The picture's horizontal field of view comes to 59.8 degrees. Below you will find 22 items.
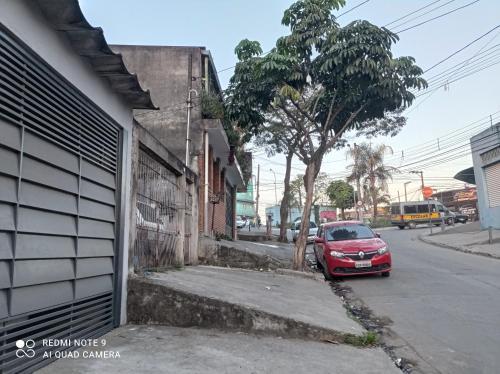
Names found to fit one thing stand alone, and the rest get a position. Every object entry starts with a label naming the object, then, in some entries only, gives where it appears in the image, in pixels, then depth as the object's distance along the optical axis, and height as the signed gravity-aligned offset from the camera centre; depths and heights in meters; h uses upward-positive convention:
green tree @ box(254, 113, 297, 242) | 20.91 +5.03
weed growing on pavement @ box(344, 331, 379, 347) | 5.07 -1.18
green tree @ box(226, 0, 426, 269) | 10.08 +4.04
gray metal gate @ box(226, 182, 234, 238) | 21.17 +1.65
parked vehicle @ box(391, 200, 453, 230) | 37.97 +2.05
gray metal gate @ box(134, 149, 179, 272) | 7.03 +0.55
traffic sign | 31.02 +3.24
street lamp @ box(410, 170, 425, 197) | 52.47 +7.46
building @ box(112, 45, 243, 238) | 13.52 +4.37
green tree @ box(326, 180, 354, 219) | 51.12 +5.33
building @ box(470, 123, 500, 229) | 22.25 +3.32
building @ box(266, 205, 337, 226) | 59.75 +4.06
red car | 10.53 -0.42
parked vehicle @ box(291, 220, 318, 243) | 29.28 +0.99
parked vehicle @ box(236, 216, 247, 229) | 46.60 +2.18
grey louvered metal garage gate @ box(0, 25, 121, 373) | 3.38 +0.35
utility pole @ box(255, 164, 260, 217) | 51.59 +7.55
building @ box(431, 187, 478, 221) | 50.14 +4.57
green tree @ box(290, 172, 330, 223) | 55.70 +6.46
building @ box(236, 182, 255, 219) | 71.69 +6.49
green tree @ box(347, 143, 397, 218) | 42.12 +6.83
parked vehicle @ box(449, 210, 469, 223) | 39.12 +1.66
